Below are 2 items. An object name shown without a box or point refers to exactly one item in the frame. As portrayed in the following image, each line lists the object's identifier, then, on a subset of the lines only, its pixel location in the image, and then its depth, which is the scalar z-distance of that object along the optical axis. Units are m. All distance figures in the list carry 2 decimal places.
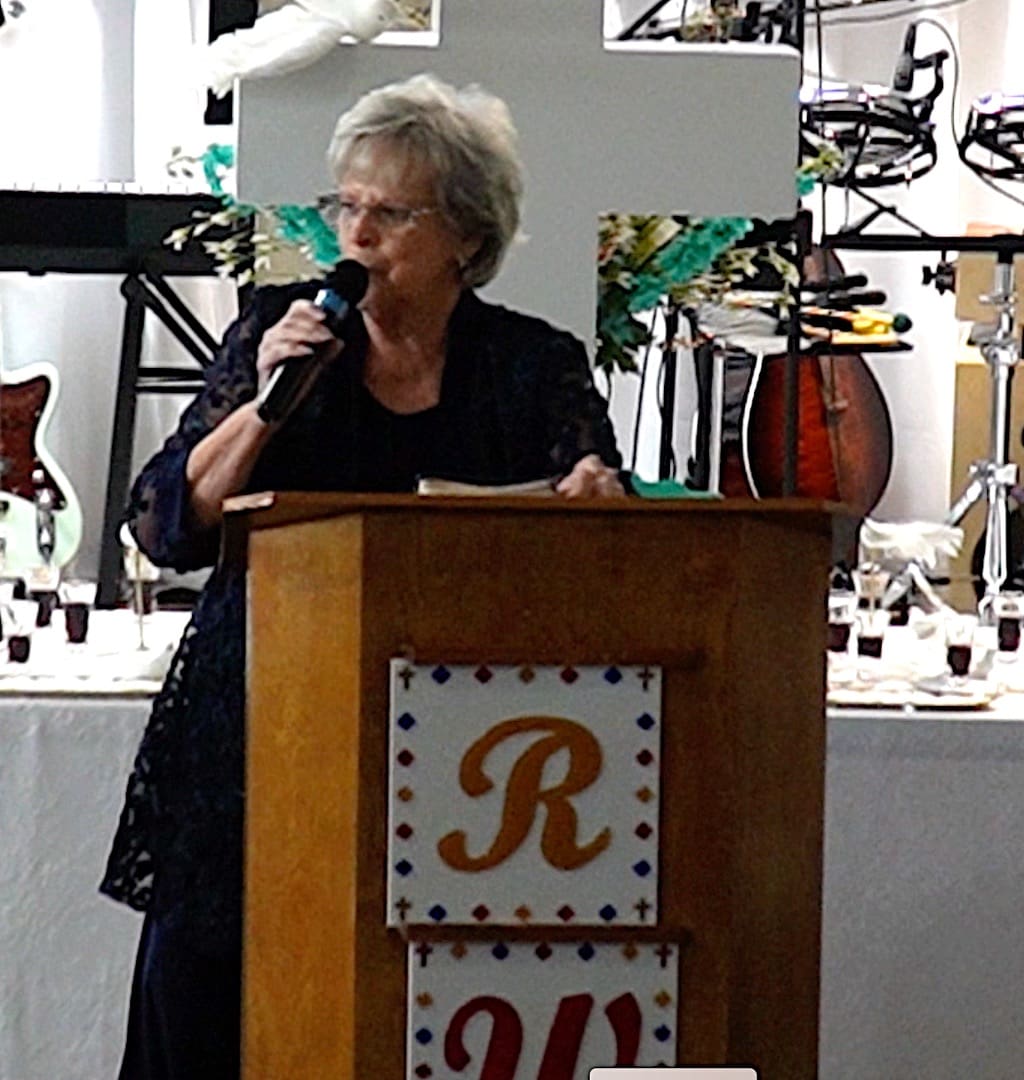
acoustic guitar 8.66
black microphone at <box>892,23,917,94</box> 10.90
